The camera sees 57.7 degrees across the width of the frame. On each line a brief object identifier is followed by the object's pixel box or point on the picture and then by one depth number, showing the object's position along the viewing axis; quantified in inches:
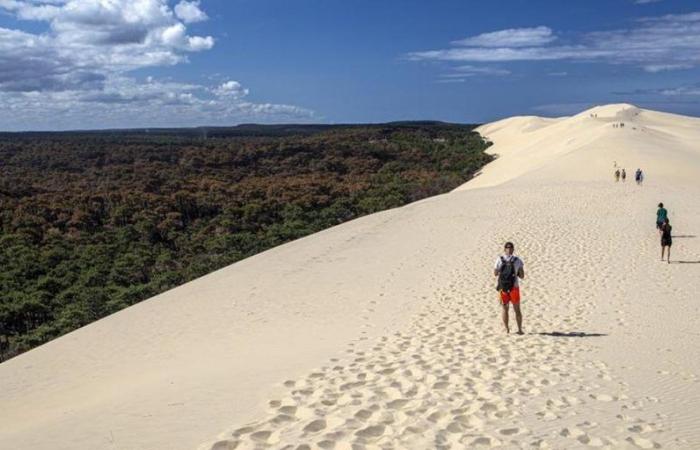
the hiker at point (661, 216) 674.2
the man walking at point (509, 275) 381.7
